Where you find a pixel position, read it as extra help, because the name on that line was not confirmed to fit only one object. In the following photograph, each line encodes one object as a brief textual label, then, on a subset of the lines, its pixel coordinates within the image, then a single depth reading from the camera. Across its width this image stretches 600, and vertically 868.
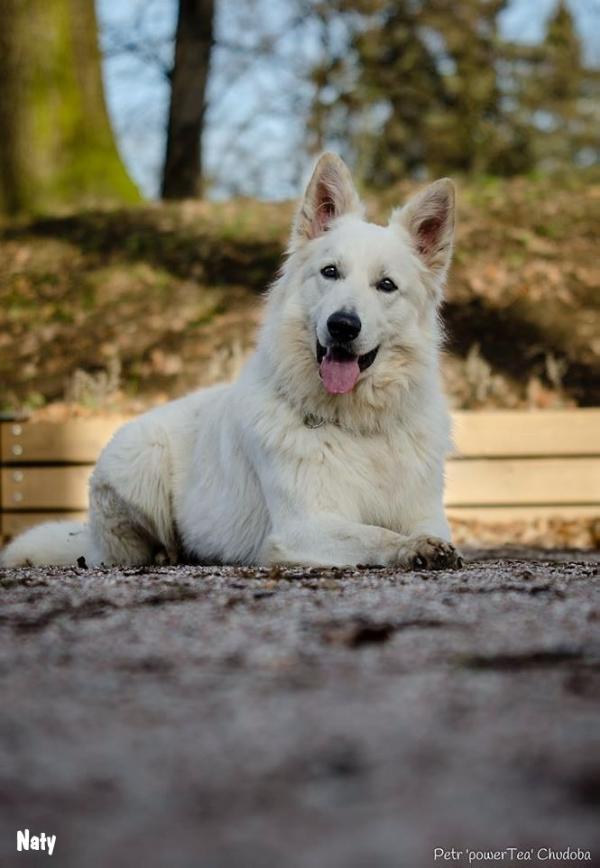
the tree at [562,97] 21.12
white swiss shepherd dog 4.50
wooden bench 7.35
